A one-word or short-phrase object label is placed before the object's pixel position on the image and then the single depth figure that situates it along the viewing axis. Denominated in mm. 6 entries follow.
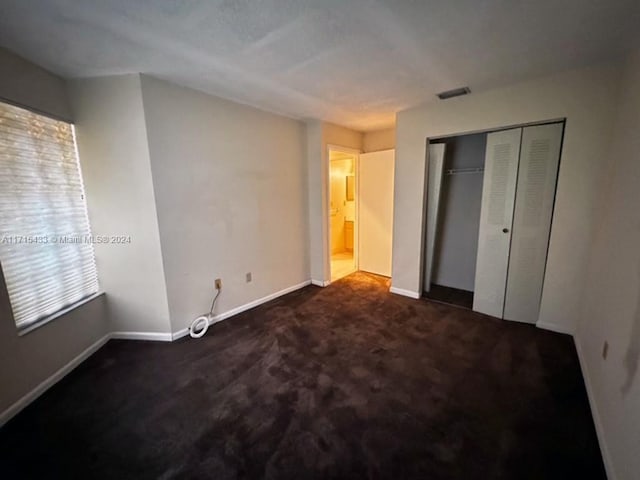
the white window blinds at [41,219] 1828
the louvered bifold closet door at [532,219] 2506
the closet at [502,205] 2566
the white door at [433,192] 3236
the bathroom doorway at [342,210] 5680
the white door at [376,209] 4035
